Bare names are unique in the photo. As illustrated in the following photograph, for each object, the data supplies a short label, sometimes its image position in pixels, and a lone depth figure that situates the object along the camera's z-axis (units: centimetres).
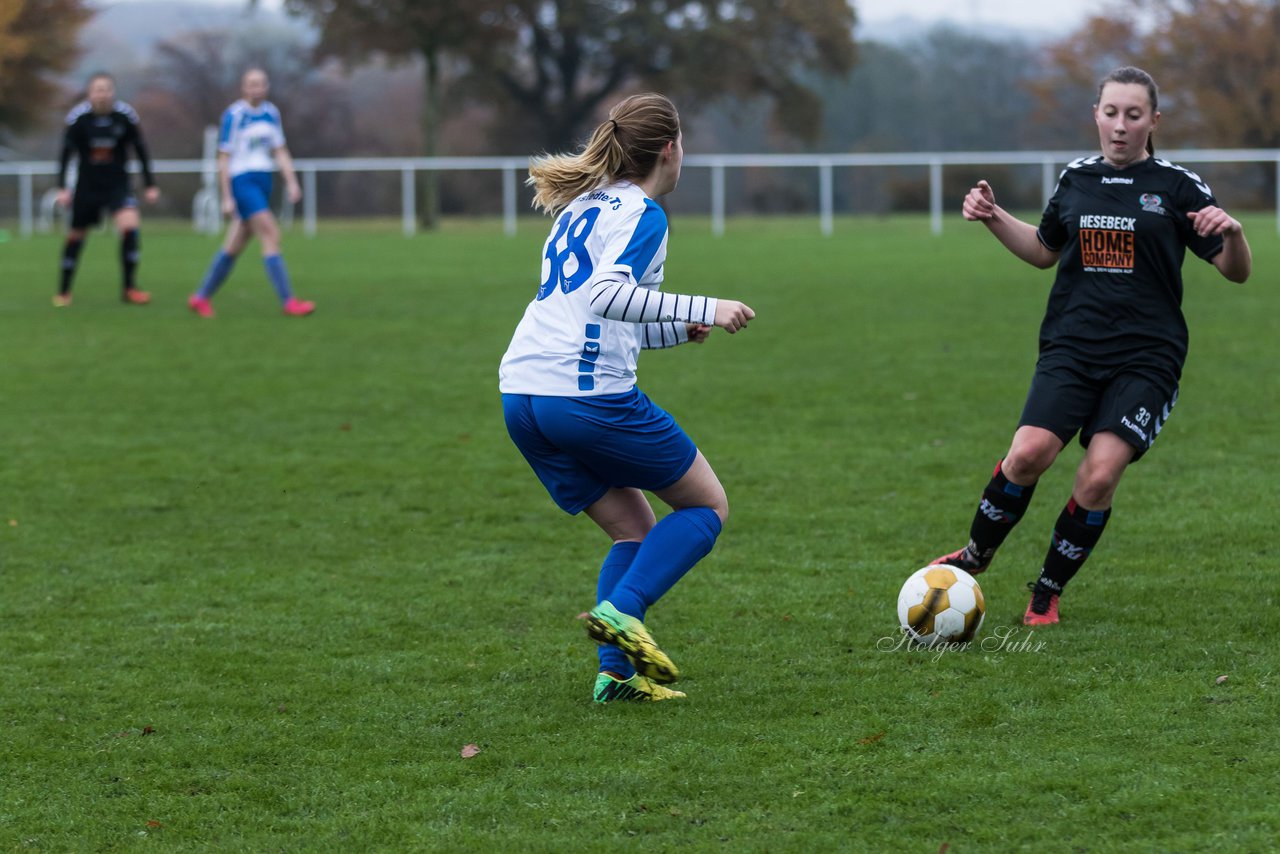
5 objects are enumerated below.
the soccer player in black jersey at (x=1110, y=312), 962
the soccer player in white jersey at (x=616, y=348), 786
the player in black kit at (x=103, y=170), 2912
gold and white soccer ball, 942
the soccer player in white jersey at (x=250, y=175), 2723
